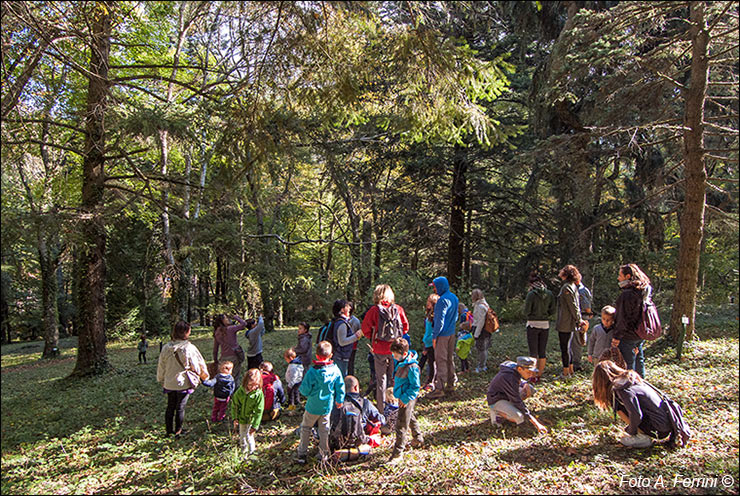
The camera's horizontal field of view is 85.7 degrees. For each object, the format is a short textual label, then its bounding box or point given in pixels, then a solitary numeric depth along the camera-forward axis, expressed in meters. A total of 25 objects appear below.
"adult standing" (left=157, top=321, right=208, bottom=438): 5.48
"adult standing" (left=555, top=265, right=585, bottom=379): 6.64
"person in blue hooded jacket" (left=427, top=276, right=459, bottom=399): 6.25
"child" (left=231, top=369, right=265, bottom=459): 5.00
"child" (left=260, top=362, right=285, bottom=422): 5.98
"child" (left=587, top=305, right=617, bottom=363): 6.06
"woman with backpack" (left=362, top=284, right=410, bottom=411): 5.57
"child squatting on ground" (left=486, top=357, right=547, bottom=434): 4.95
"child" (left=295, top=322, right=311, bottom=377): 6.95
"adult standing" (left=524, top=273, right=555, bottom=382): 6.71
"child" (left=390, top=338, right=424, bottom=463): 4.47
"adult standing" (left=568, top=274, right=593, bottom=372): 6.96
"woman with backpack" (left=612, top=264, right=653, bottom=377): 5.21
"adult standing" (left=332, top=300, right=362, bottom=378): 6.06
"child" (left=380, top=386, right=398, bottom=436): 5.47
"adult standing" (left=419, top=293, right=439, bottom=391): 6.97
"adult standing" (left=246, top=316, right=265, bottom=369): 6.97
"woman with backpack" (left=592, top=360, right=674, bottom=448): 4.29
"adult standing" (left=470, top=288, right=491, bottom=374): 7.45
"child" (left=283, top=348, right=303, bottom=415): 6.53
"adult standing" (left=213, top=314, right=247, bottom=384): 6.67
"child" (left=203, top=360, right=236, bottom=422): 5.97
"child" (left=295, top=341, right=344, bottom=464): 4.54
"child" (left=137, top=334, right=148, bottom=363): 12.03
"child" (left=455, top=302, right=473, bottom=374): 7.42
